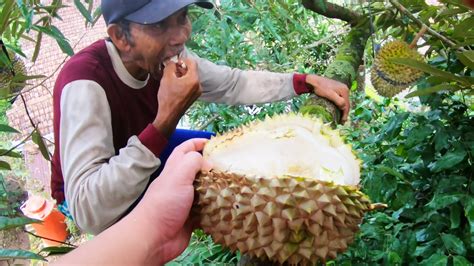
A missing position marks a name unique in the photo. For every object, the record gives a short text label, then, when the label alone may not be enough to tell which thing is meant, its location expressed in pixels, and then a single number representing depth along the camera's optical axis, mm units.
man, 947
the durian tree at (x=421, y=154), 920
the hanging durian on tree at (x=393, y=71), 1209
